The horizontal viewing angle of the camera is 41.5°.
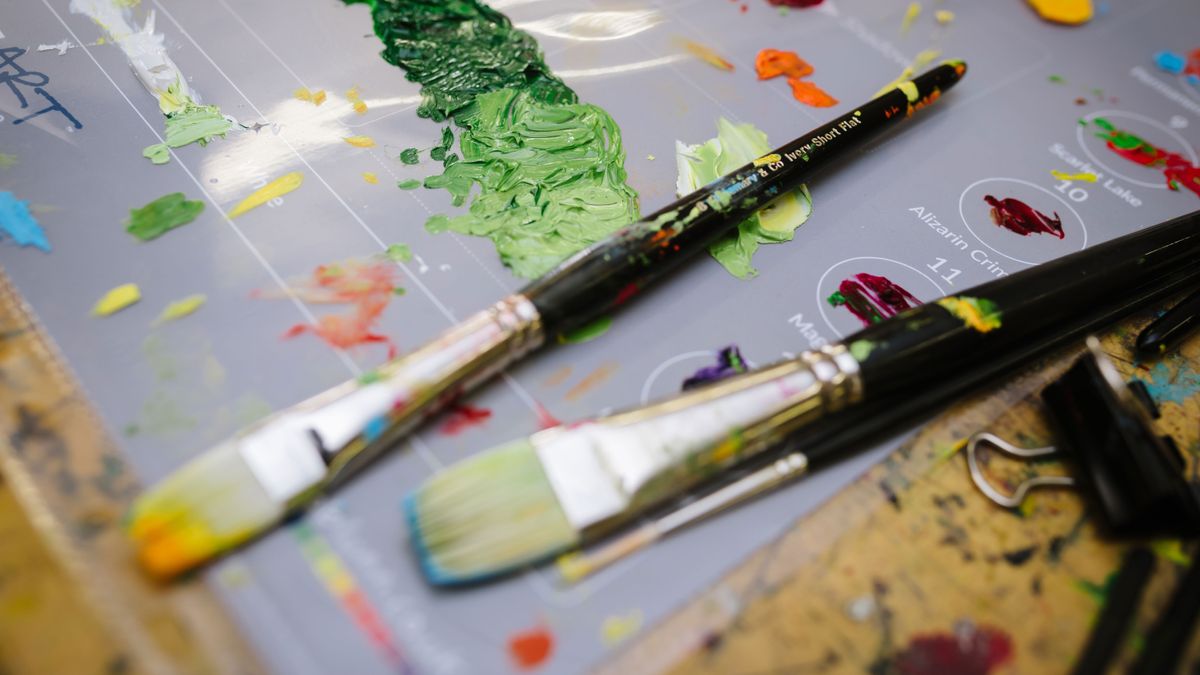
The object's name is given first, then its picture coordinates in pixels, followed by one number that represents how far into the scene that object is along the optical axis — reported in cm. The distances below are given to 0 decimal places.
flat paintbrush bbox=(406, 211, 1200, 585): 27
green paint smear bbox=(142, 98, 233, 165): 32
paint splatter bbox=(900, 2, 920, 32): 39
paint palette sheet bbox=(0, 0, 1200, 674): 27
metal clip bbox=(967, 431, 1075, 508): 29
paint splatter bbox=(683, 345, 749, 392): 30
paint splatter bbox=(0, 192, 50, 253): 30
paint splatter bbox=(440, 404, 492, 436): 29
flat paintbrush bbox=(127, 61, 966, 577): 26
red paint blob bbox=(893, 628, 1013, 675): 27
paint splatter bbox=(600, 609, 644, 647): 27
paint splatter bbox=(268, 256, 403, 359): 30
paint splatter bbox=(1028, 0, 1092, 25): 40
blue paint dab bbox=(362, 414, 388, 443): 28
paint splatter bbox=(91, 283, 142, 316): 30
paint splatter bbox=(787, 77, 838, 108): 36
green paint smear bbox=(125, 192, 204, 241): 31
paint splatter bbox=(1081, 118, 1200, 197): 36
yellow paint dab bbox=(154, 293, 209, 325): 30
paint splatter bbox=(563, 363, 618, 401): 30
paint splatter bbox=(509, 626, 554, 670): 27
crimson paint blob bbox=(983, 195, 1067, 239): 34
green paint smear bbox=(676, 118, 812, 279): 32
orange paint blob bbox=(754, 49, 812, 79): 37
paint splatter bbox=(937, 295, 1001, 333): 30
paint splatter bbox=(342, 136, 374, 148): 33
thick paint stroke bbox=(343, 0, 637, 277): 32
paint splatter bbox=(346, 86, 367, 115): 34
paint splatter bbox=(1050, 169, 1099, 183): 35
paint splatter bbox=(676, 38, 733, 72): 37
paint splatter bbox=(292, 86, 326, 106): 34
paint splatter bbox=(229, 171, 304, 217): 32
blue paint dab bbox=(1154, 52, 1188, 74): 39
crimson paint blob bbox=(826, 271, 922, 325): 32
